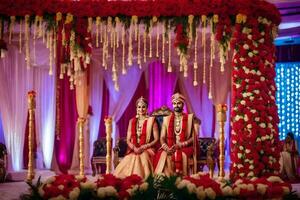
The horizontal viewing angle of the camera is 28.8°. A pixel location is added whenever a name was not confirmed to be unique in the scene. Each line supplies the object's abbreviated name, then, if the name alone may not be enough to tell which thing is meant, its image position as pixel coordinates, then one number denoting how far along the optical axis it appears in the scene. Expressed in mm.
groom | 8922
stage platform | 8201
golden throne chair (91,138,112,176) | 12492
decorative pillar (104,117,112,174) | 9078
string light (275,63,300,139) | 14375
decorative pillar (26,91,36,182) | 8516
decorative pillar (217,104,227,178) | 8328
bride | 8992
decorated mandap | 8477
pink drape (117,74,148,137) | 13828
